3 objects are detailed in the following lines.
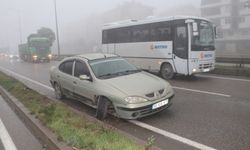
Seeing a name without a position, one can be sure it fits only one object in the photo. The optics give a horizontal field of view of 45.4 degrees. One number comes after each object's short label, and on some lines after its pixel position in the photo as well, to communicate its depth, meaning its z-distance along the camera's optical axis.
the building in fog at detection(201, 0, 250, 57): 47.12
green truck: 39.69
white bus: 13.44
